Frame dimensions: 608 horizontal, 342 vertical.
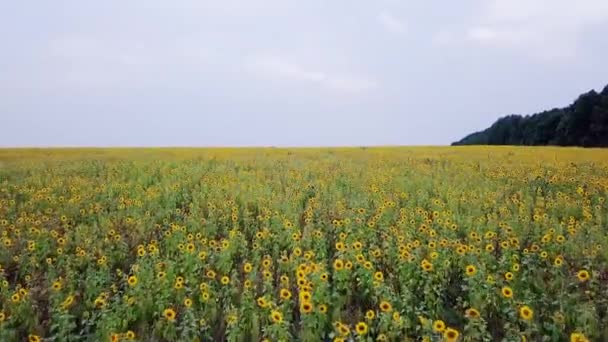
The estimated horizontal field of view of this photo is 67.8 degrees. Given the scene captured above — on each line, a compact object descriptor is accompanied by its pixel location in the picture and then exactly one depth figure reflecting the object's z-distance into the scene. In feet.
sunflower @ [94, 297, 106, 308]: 15.05
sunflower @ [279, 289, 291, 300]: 14.99
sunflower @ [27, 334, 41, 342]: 13.58
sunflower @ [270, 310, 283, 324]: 13.62
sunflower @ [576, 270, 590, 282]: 15.06
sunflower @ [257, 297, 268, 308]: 14.48
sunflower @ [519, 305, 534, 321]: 12.84
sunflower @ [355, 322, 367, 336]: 12.73
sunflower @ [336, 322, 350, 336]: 12.73
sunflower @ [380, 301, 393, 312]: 14.12
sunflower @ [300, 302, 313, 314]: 14.35
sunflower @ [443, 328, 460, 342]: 11.89
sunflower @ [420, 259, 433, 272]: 16.74
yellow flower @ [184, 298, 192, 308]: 15.22
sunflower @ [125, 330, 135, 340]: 13.03
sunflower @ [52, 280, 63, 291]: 16.48
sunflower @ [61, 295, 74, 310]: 14.97
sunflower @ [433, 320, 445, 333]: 12.27
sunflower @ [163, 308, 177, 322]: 14.37
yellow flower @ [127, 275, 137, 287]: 16.48
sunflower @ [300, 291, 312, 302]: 14.70
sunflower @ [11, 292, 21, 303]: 15.88
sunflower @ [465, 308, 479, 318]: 13.00
